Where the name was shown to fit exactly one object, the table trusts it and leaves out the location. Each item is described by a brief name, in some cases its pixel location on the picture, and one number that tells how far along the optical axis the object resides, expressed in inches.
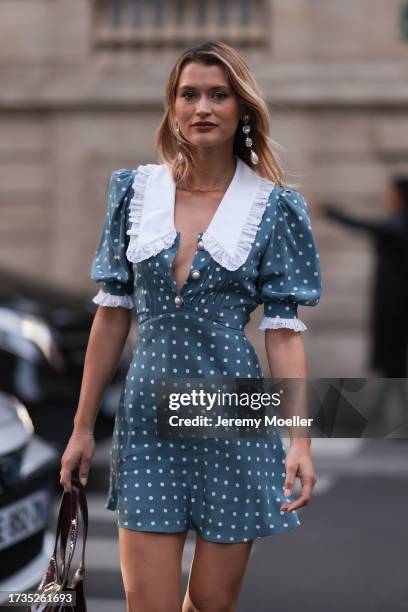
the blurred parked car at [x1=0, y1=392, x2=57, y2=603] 280.1
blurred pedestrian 665.3
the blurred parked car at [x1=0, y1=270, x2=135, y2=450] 481.0
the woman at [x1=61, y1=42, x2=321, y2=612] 213.0
